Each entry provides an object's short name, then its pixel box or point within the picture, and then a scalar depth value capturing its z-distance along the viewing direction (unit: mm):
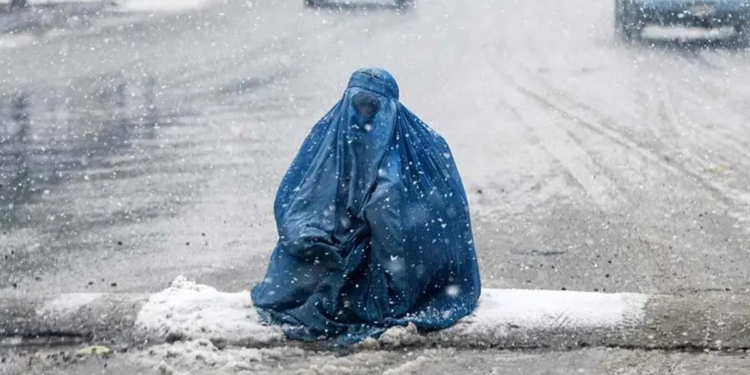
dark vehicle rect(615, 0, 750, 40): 32000
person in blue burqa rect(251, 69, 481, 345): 11266
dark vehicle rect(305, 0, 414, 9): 39250
